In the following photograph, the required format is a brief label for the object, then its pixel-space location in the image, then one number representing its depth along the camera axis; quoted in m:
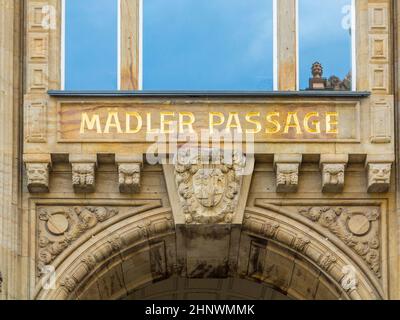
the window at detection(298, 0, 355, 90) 25.14
